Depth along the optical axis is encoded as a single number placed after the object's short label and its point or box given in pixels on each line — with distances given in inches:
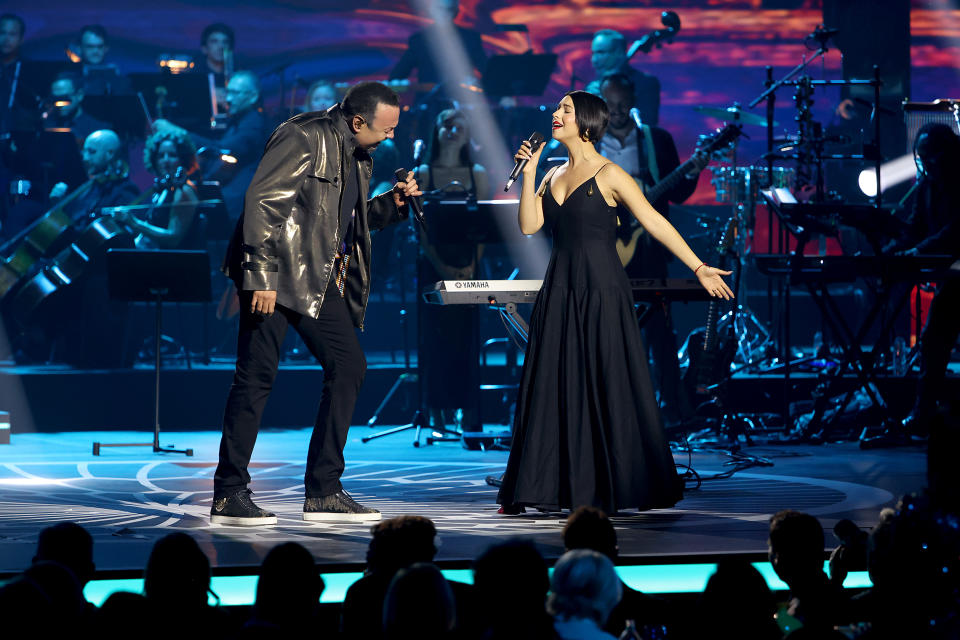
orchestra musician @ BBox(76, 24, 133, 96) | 908.0
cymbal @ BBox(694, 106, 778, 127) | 764.0
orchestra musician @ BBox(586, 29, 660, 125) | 895.1
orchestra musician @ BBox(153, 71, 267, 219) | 892.6
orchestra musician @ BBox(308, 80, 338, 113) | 900.6
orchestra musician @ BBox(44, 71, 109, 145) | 885.2
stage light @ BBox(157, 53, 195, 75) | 908.6
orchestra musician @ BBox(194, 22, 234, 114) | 923.4
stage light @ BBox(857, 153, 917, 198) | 892.6
